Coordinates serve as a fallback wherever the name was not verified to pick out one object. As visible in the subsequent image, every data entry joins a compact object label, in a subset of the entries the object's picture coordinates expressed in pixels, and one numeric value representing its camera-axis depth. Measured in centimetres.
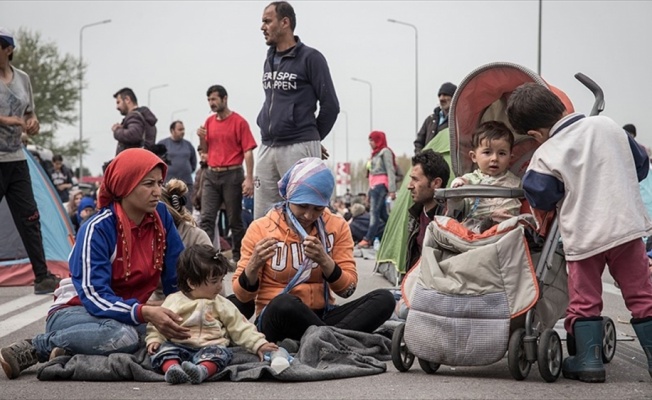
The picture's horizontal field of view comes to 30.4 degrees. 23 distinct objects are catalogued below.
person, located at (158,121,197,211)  1745
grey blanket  573
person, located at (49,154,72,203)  2314
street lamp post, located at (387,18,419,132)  4716
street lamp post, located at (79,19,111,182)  4836
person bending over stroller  555
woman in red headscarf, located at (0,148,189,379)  604
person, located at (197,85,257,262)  1333
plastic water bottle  567
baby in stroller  630
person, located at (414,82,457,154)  1296
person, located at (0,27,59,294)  1022
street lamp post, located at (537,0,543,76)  2814
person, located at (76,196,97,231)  1906
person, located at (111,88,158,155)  1289
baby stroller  558
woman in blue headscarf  643
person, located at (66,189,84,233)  2127
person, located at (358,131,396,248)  1922
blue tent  1200
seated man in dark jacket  791
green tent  1115
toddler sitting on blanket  585
